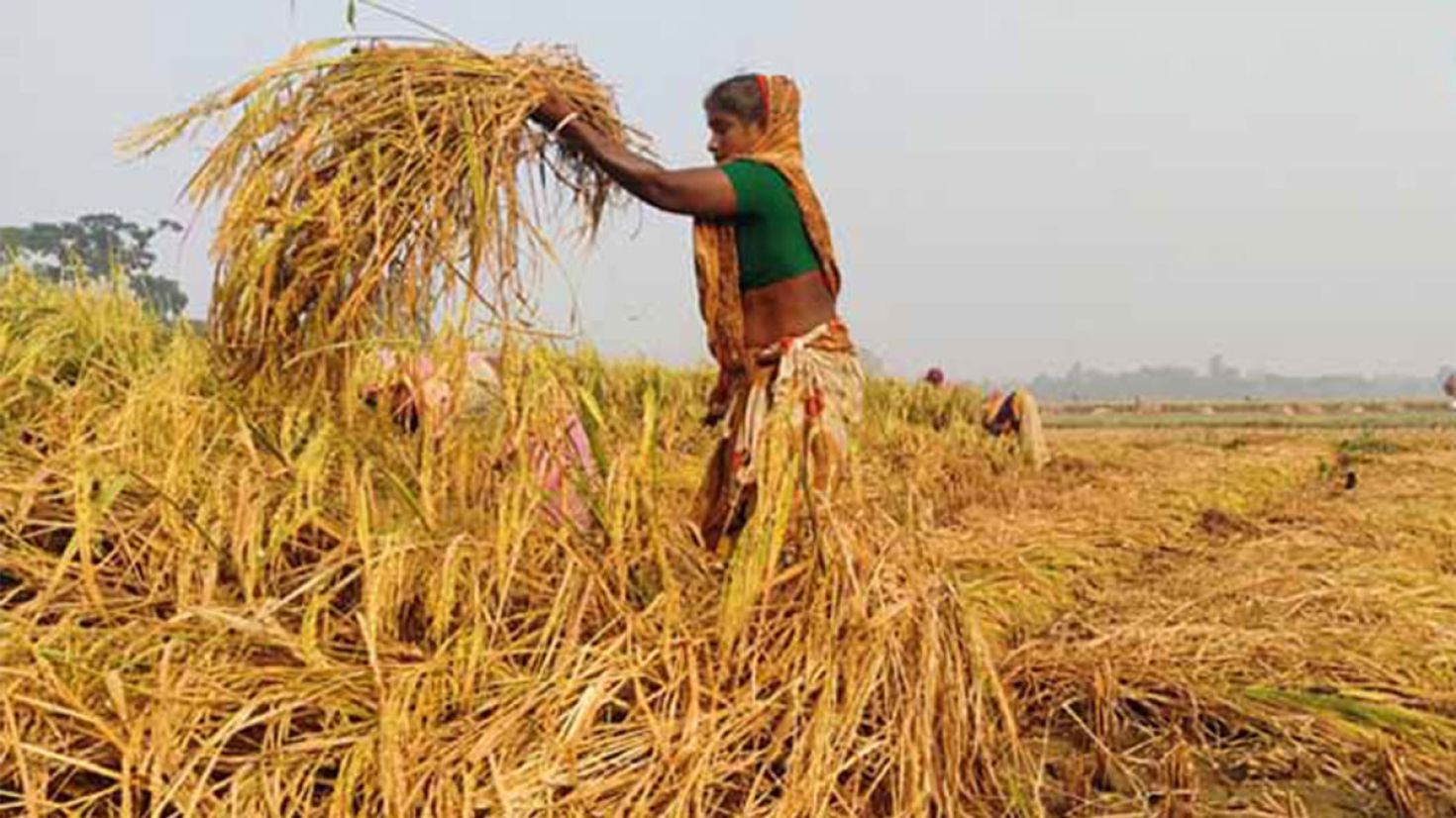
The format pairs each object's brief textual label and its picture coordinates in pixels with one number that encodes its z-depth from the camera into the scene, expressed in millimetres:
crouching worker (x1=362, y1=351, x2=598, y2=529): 2277
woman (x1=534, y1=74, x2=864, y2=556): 2369
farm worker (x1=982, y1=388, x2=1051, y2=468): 10602
